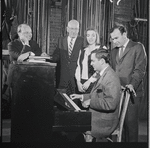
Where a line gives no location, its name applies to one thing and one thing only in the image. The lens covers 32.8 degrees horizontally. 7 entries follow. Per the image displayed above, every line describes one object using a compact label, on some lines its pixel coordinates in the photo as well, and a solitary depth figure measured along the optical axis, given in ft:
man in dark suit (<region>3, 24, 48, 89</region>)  12.71
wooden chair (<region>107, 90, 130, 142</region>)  11.07
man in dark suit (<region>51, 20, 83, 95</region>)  13.20
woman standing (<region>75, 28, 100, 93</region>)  13.09
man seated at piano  11.27
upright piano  10.28
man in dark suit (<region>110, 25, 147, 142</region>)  13.08
